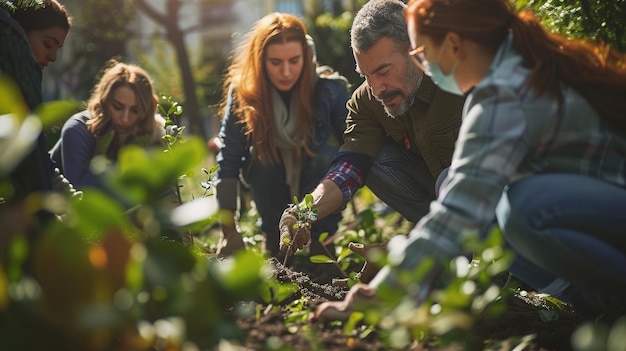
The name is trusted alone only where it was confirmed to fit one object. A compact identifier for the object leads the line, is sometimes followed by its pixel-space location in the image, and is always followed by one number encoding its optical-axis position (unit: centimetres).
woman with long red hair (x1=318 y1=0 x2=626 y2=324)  196
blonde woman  471
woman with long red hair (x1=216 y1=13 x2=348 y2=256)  434
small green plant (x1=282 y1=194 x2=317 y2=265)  296
